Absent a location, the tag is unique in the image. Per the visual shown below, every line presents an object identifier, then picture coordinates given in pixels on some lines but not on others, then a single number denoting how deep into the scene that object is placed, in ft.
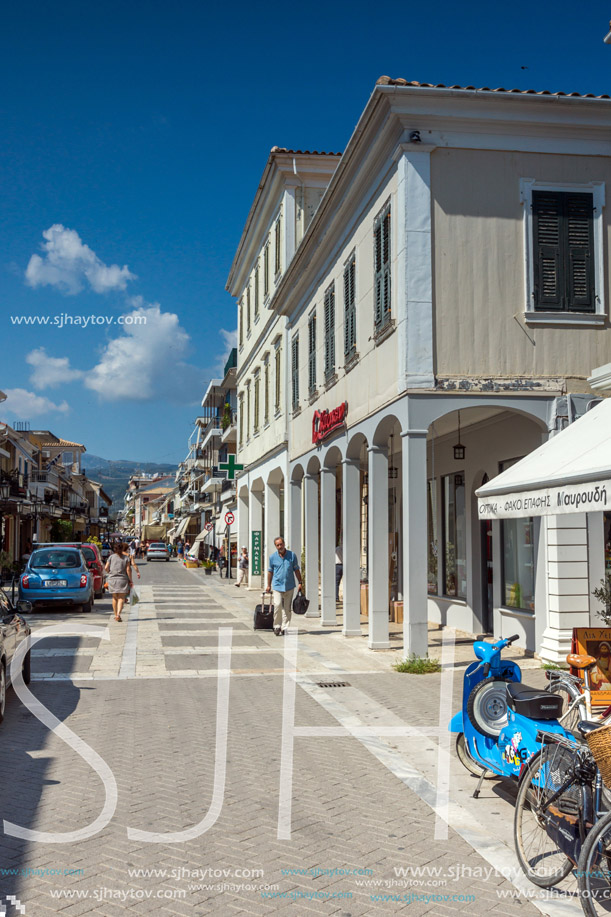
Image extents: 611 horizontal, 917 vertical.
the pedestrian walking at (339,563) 75.38
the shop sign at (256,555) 105.29
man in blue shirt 54.60
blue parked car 70.69
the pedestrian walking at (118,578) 64.39
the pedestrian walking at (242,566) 112.90
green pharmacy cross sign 115.44
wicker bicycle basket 13.94
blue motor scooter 17.76
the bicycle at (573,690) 17.15
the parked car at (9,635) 28.81
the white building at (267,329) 83.25
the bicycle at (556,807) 14.33
